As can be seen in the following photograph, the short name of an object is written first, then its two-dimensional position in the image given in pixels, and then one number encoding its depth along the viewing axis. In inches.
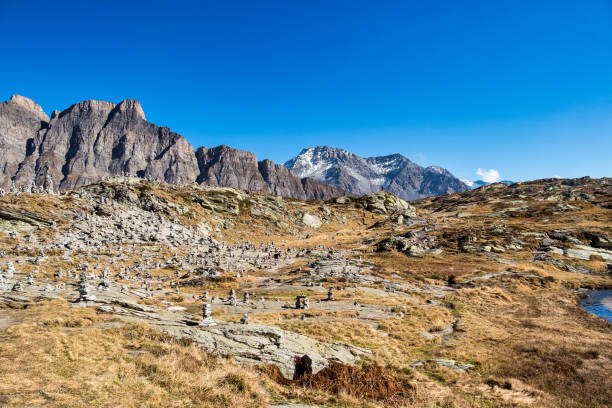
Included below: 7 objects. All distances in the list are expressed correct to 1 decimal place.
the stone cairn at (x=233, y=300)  1136.3
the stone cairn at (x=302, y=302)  1162.8
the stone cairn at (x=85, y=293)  799.9
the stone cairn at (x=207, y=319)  653.9
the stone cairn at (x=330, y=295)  1304.1
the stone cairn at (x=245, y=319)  779.5
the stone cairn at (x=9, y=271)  1119.6
